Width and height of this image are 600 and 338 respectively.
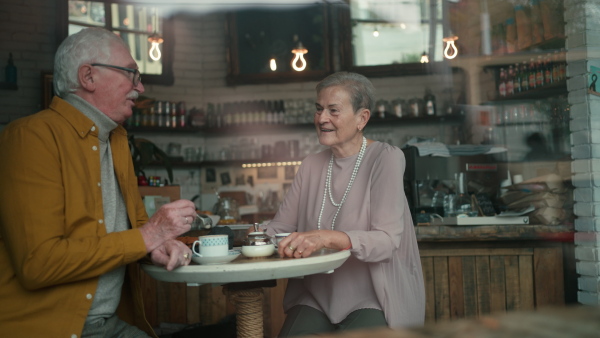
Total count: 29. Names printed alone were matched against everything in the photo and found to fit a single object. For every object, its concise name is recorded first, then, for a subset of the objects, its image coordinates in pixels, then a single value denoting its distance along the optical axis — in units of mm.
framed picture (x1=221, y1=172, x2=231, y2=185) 8078
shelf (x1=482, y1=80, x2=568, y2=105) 3807
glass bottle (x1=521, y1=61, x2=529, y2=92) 4883
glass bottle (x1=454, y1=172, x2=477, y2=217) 3923
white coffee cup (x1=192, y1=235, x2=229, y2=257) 1859
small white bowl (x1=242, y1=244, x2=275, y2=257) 1955
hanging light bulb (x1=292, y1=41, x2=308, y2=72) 7443
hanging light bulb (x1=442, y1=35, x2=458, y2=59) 6762
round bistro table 1658
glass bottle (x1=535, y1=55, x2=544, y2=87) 4488
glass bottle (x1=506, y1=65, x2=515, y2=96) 5294
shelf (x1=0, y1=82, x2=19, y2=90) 6696
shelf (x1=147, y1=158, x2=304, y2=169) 7742
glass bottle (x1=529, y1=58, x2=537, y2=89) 4672
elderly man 1694
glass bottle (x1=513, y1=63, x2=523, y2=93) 5102
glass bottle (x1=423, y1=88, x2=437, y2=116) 7328
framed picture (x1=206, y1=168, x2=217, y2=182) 8062
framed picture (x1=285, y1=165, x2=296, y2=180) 7895
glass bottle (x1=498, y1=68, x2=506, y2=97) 5484
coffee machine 3829
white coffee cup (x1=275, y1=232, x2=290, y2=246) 2097
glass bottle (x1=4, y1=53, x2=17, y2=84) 6727
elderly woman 2209
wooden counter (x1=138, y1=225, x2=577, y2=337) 3373
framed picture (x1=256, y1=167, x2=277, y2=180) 7969
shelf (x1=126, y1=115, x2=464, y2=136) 7398
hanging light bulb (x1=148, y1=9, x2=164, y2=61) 7539
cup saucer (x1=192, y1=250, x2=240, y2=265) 1830
